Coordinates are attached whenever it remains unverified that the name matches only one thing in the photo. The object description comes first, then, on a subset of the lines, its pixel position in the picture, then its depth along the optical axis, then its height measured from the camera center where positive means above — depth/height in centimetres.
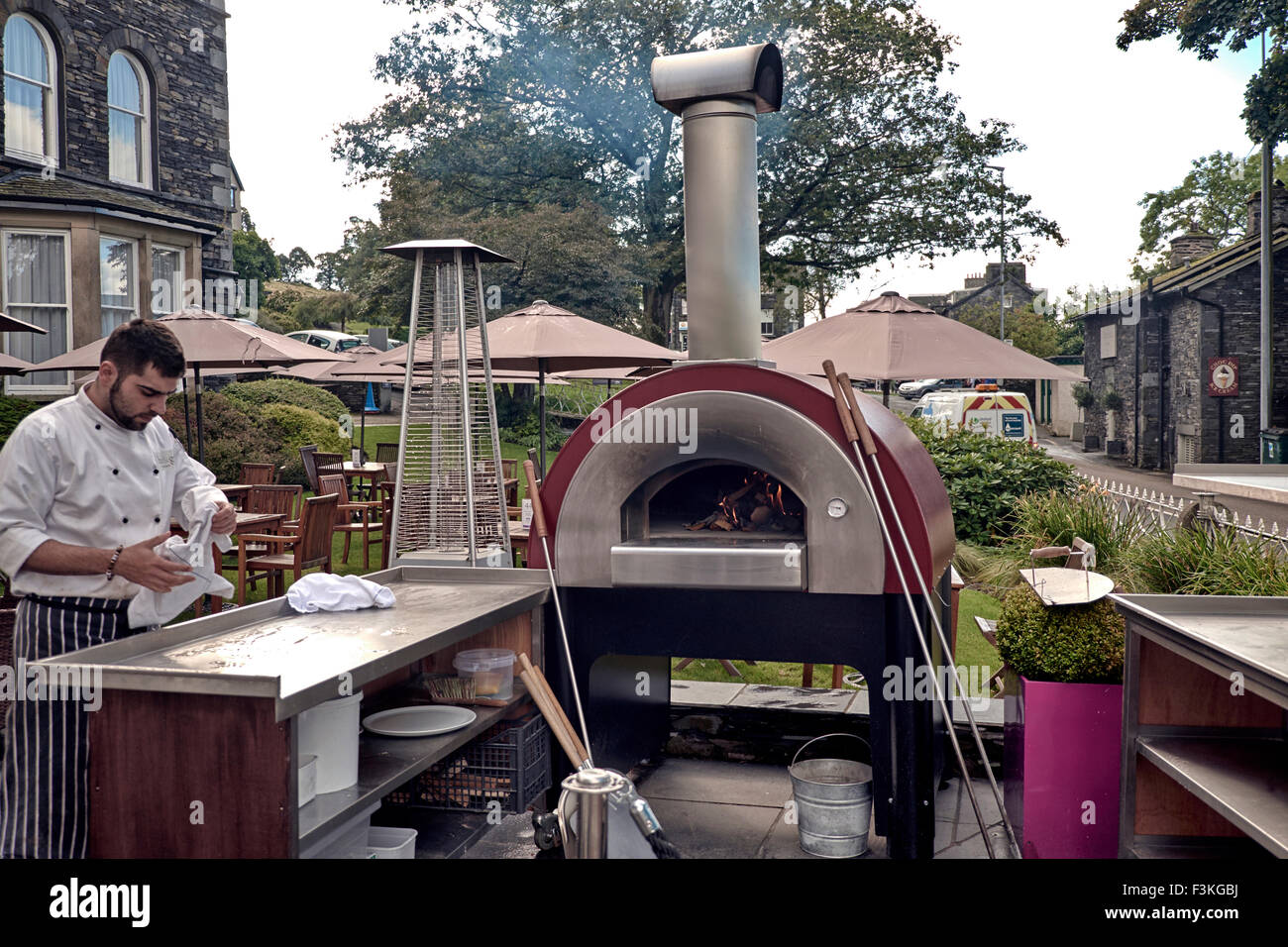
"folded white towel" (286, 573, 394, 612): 406 -53
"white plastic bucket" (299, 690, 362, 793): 315 -85
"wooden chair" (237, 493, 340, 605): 895 -75
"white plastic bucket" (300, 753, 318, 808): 304 -92
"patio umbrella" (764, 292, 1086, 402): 884 +93
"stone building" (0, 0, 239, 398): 1584 +496
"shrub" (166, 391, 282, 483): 1564 +34
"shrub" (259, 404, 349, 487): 1732 +44
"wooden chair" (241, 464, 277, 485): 1280 -19
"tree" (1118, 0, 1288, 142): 1852 +753
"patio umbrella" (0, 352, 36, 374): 1002 +89
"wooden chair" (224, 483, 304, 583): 1073 -41
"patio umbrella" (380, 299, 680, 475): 973 +110
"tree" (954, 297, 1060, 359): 4488 +532
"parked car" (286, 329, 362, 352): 3566 +411
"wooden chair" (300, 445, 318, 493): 1298 -11
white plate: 384 -98
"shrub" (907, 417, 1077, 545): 1195 -31
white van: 1956 +80
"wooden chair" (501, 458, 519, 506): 1300 -26
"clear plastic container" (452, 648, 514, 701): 427 -85
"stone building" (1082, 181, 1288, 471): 2683 +260
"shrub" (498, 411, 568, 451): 2644 +60
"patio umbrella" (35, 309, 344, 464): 998 +110
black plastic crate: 423 -129
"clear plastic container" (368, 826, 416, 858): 351 -129
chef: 333 -27
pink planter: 417 -125
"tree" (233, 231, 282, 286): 5971 +1201
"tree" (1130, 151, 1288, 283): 5169 +1253
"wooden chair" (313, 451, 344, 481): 1364 -4
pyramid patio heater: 532 +14
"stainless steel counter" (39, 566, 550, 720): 279 -60
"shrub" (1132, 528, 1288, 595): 586 -66
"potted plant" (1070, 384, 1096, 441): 3488 +188
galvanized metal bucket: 443 -152
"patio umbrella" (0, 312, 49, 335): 816 +106
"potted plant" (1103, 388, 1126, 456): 3266 +104
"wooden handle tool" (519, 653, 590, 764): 324 -73
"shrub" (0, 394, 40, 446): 1212 +57
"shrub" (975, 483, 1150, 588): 887 -66
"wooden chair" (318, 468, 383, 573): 1132 -61
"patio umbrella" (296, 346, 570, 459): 1360 +116
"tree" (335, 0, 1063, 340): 2519 +800
